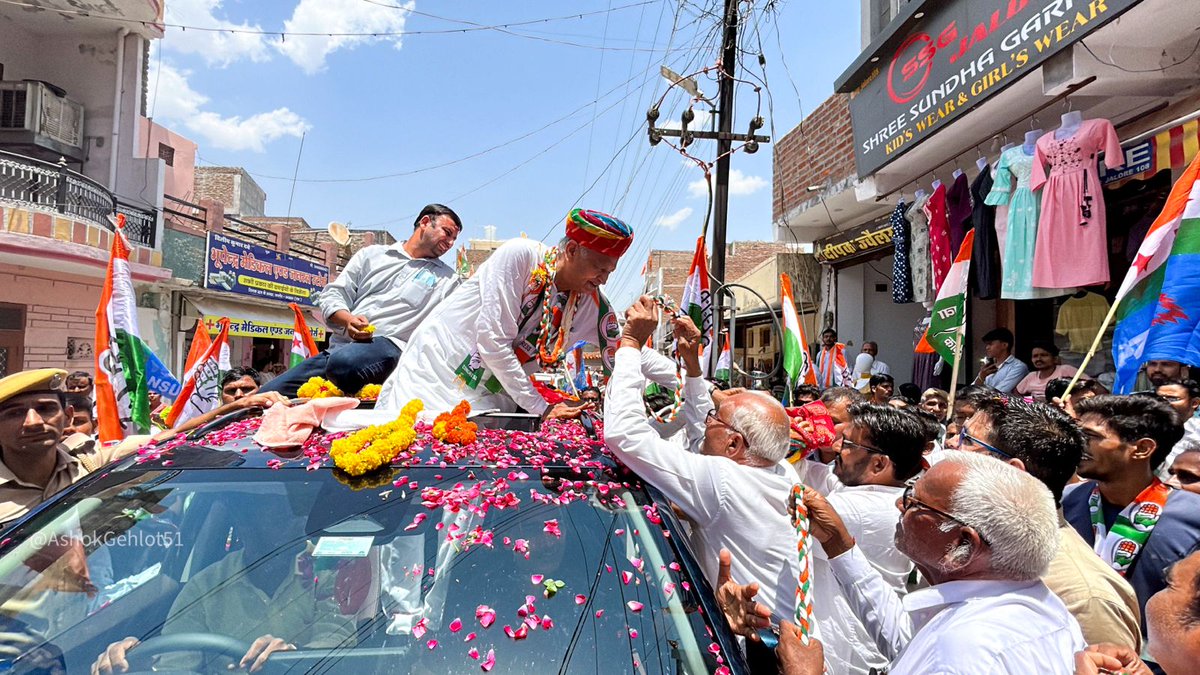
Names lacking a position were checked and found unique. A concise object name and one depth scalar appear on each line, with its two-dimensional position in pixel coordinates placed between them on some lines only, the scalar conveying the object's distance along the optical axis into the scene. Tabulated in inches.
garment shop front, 206.7
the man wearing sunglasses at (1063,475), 78.6
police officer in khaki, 115.2
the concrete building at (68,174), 462.0
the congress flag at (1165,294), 148.9
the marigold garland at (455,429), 91.6
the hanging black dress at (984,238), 264.4
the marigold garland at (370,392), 132.5
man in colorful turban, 115.5
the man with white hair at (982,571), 60.2
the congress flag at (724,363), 354.9
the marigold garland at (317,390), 118.0
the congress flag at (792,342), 259.6
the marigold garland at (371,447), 81.1
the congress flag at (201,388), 237.1
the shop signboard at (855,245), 370.6
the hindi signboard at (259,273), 633.6
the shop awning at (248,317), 637.3
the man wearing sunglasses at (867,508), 94.8
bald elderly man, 90.5
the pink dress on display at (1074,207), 216.1
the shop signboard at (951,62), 214.2
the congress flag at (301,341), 294.4
